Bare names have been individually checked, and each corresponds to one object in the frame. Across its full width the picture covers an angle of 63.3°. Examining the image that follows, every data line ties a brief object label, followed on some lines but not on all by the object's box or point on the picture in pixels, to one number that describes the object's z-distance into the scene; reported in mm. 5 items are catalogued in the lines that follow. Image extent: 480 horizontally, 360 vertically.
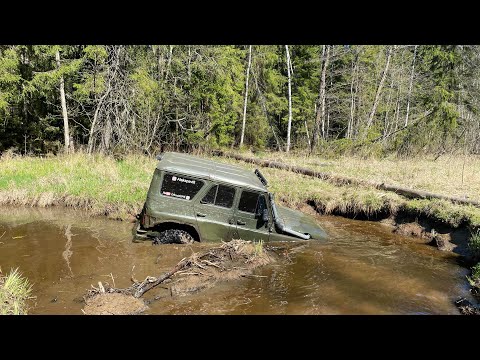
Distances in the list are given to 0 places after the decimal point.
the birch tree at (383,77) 22969
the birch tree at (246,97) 25125
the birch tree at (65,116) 18719
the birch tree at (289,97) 25195
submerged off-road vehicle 7969
